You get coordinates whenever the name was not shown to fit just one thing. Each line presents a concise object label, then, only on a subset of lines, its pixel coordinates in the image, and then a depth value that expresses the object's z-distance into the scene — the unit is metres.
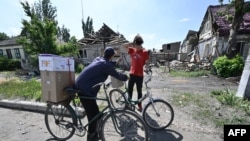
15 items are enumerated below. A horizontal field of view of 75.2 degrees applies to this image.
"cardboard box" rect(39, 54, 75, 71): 2.80
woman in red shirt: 3.83
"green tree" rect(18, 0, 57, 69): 15.44
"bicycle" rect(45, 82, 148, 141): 2.70
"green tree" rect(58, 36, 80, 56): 16.38
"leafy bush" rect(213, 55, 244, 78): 10.01
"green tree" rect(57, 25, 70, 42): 50.12
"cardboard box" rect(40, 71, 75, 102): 2.86
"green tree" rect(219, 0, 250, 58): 11.25
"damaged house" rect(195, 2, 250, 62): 13.20
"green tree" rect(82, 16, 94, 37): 40.24
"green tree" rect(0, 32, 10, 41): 48.30
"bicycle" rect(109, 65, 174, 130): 3.45
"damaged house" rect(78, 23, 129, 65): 19.51
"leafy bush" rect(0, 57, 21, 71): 20.88
